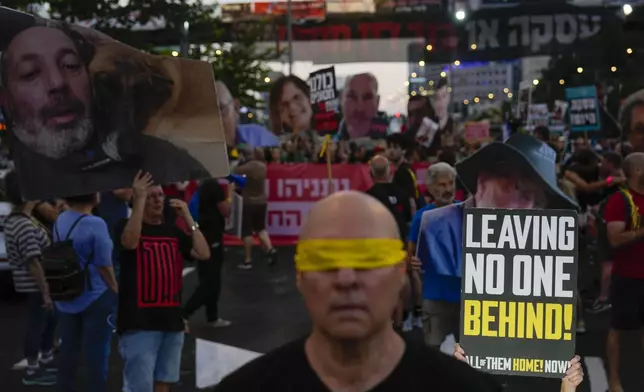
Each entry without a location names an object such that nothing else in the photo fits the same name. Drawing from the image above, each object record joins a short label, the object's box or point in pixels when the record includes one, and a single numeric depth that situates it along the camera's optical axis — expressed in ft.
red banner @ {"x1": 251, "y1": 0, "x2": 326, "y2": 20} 131.04
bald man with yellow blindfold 7.34
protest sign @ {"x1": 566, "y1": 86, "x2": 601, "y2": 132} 63.00
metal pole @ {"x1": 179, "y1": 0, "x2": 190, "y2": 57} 84.72
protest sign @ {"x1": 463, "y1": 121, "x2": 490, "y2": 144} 71.40
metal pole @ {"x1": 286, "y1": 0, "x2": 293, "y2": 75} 115.65
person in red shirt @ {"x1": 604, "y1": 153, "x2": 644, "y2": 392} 24.44
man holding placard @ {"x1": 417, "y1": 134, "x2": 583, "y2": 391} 14.58
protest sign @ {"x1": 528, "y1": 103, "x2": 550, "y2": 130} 104.99
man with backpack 21.54
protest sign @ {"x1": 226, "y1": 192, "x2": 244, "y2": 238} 40.50
